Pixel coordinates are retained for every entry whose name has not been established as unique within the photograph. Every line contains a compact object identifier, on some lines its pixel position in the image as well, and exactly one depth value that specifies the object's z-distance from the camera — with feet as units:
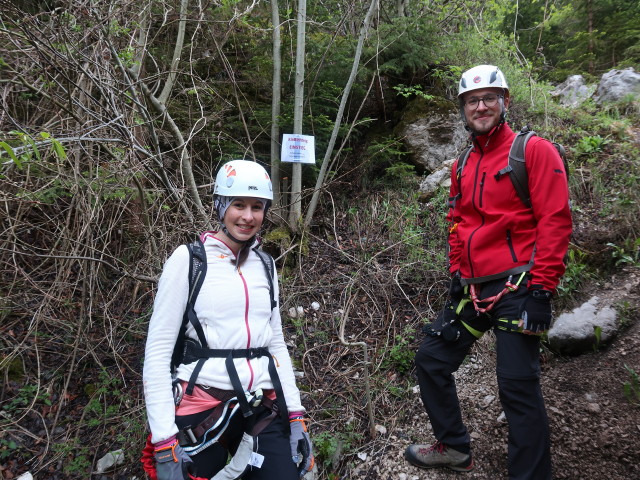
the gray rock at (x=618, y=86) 21.50
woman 6.22
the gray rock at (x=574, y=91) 23.11
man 7.34
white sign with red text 15.69
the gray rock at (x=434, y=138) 20.74
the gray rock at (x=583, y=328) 10.74
